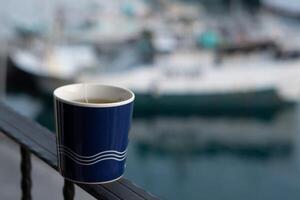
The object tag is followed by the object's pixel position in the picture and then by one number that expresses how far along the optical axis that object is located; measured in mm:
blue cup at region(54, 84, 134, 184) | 803
